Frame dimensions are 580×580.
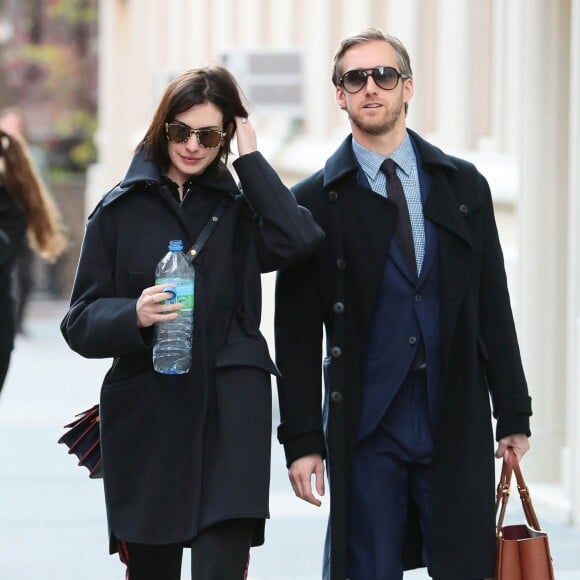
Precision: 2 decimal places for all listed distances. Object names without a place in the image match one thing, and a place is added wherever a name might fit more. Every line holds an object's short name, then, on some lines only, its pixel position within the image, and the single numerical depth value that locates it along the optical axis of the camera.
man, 9.78
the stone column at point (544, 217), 17.72
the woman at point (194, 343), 9.52
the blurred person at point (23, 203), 16.91
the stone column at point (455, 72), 20.25
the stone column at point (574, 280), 16.52
